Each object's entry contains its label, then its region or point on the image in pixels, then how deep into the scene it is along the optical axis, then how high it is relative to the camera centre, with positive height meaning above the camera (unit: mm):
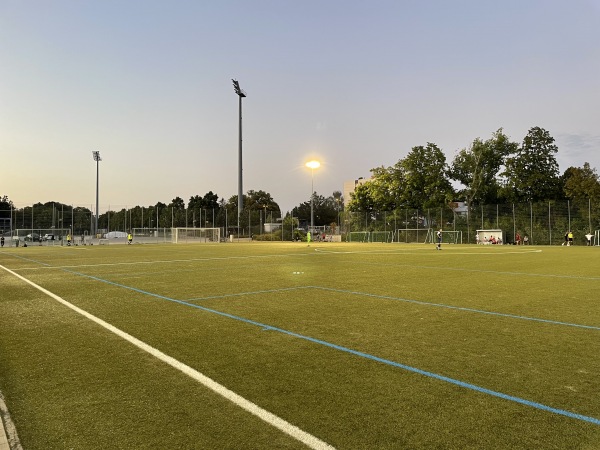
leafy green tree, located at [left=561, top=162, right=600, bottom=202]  53281 +5505
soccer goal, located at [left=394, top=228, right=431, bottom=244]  58878 -1058
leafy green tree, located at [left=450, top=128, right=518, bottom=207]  63250 +9135
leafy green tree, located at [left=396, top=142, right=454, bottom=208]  66500 +7864
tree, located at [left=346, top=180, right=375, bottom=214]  73500 +4839
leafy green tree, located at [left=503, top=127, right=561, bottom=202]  60344 +7887
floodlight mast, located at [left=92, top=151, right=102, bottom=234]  73700 +12038
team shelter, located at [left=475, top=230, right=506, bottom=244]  50969 -1135
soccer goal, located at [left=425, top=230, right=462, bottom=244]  55312 -1263
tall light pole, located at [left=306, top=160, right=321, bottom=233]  68875 +10040
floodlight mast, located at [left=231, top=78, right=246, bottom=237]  79625 +12244
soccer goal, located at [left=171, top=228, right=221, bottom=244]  64188 -1233
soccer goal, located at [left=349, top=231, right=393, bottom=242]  62562 -1304
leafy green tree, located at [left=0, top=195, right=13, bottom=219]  56688 +1960
